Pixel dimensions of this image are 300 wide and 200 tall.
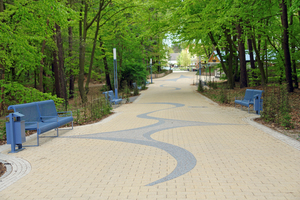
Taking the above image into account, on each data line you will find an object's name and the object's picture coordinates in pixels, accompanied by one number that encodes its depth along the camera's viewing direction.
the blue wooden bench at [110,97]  14.93
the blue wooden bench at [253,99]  11.90
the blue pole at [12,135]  6.43
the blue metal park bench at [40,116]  7.17
